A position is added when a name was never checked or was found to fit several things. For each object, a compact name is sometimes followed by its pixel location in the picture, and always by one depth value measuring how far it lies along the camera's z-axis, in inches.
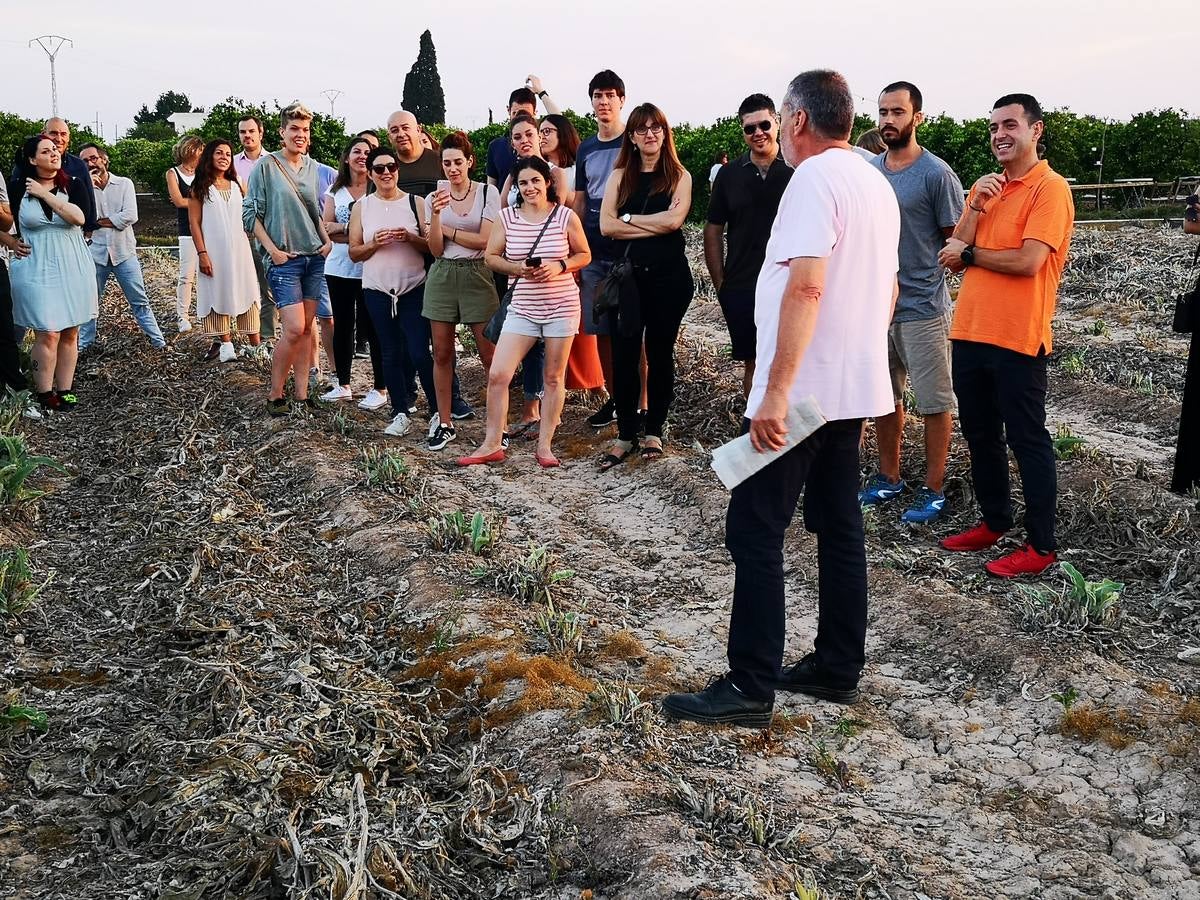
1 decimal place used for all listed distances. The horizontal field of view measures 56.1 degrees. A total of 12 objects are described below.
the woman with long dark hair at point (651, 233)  258.4
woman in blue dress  321.1
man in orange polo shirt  192.9
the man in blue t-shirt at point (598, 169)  277.0
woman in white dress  344.2
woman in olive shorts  287.0
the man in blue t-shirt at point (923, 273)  221.8
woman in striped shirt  266.2
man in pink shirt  137.6
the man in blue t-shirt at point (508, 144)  322.7
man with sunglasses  243.4
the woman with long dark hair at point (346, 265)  319.9
